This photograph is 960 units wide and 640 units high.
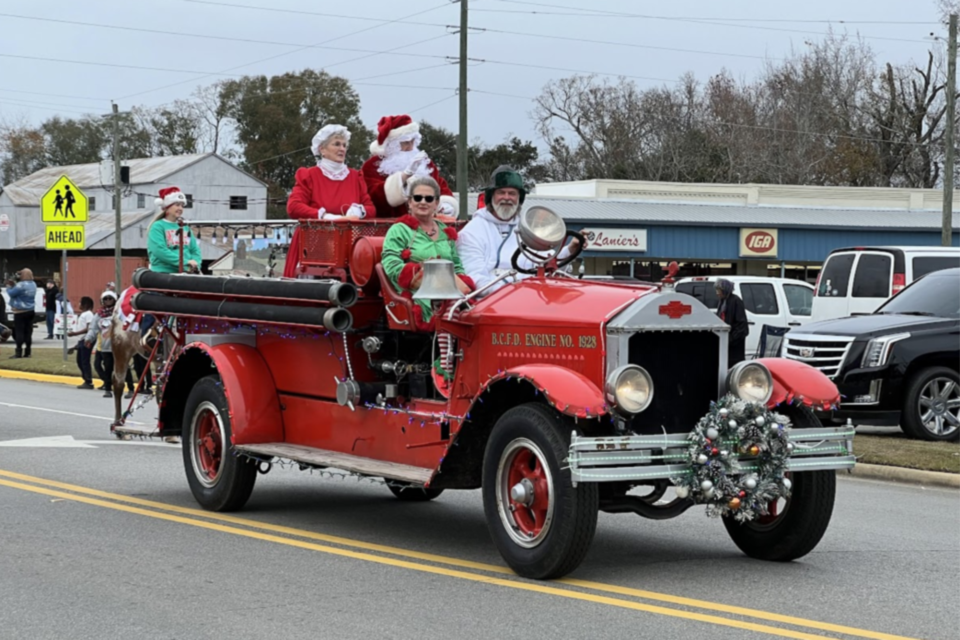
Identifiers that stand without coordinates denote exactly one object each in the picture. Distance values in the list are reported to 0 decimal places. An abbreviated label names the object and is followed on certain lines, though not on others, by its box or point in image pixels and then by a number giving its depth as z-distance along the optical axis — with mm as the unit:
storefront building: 48500
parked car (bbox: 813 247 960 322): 19812
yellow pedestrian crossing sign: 26391
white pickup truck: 24516
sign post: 26359
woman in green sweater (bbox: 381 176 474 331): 8453
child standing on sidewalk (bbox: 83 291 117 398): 20656
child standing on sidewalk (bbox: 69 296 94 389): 23188
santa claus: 10344
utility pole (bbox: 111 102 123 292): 38656
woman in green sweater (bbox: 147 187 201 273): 11214
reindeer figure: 14570
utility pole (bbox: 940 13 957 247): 29547
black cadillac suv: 15219
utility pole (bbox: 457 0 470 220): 33750
